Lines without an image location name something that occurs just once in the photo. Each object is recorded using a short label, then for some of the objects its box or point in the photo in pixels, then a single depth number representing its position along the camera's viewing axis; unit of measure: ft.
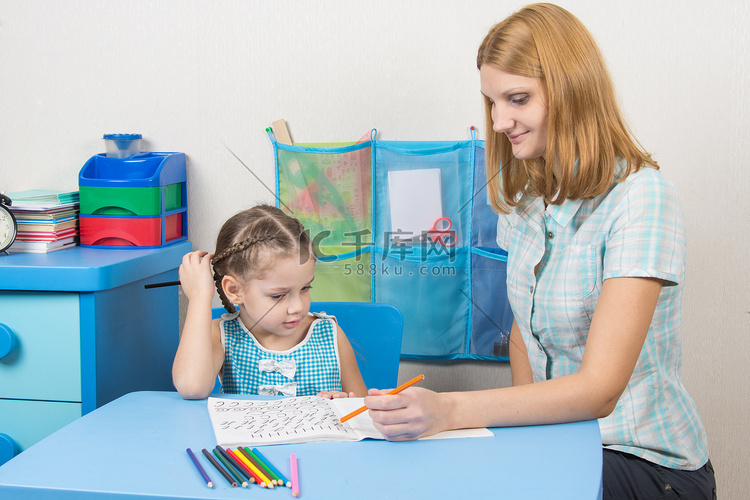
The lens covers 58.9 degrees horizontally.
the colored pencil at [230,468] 2.40
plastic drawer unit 5.20
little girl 4.07
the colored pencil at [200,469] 2.37
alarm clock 4.72
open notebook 2.78
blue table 2.34
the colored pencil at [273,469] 2.40
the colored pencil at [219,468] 2.39
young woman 3.13
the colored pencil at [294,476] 2.33
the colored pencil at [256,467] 2.39
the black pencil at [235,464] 2.43
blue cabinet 4.30
